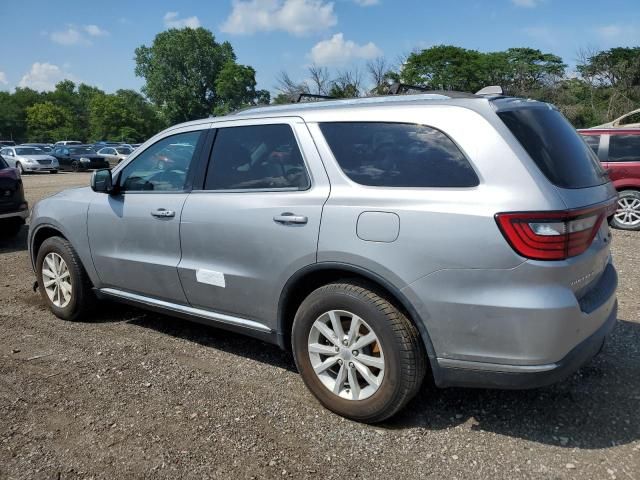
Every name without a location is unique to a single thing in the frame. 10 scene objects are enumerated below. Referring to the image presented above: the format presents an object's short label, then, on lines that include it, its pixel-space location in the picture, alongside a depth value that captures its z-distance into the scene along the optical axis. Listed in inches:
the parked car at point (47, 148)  1262.4
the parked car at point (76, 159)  1208.2
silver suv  97.7
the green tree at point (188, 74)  3016.7
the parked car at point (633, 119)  1228.2
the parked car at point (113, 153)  1275.8
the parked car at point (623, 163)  359.3
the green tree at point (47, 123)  3440.0
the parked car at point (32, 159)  1095.0
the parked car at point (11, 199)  320.8
